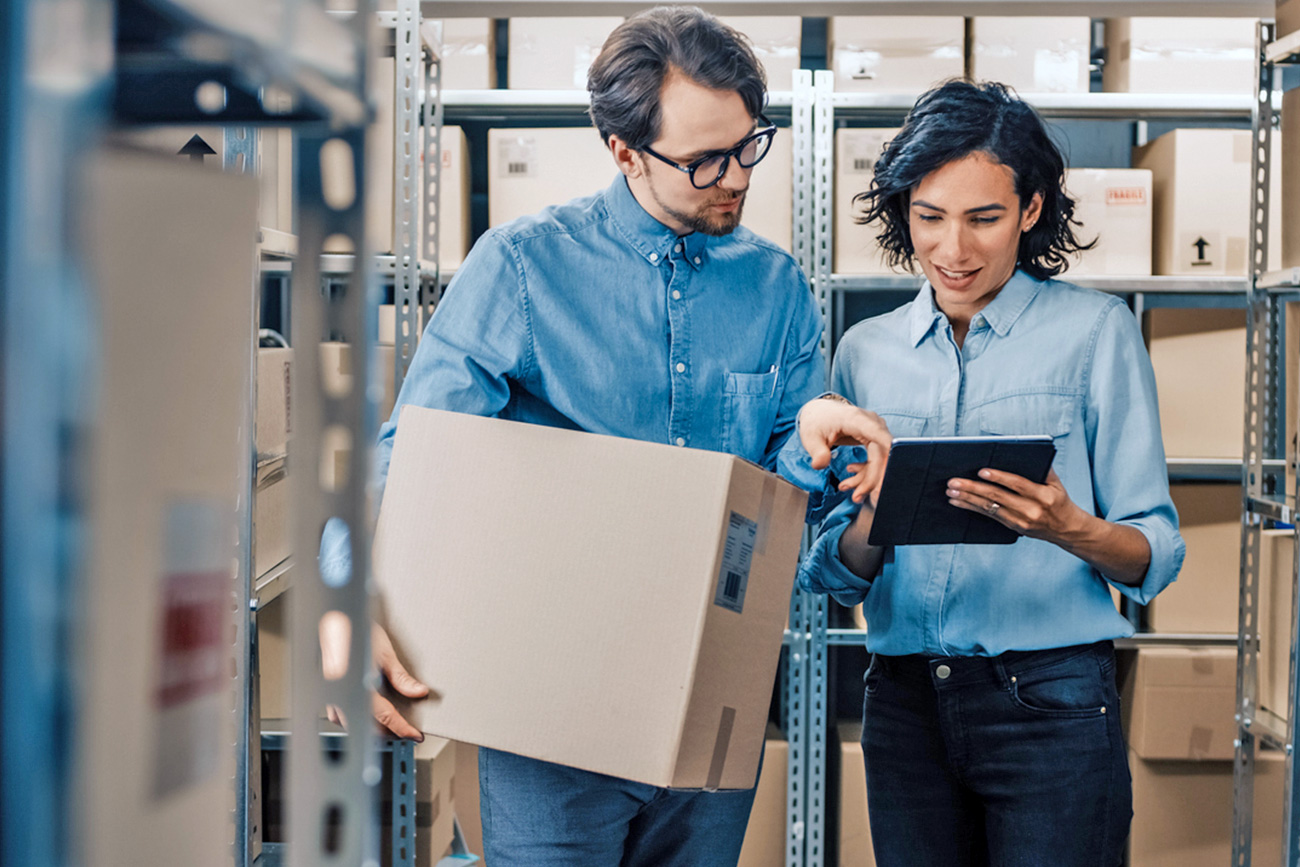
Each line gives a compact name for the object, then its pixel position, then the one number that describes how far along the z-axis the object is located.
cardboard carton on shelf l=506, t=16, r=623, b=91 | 2.20
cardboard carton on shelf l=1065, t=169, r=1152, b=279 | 2.18
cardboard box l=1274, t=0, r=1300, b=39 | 1.79
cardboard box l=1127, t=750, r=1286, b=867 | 2.22
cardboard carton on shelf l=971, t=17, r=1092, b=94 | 2.20
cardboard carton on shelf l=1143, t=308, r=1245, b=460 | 2.22
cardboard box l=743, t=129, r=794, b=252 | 2.15
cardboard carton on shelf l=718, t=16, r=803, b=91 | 2.20
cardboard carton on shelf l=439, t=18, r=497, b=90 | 2.23
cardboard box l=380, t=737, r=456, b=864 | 2.04
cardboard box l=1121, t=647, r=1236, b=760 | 2.18
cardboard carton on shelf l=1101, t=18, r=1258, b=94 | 2.19
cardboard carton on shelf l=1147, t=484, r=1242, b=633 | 2.24
